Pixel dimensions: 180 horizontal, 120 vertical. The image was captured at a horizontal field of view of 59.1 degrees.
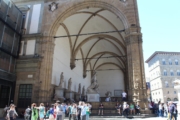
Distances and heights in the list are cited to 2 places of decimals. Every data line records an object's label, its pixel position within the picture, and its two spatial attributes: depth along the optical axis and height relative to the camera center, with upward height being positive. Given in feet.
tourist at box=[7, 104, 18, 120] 25.49 -3.13
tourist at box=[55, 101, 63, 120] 24.23 -2.83
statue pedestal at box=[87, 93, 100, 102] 49.42 -0.63
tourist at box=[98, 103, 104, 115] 41.90 -3.34
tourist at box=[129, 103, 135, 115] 39.27 -2.76
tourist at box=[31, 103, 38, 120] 26.64 -3.14
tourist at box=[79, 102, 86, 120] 26.35 -2.80
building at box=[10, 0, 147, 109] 46.44 +19.00
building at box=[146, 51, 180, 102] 143.95 +21.67
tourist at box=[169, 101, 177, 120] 29.18 -2.46
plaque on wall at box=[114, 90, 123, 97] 117.65 +1.72
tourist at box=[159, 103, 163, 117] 42.73 -3.67
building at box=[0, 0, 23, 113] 44.29 +13.46
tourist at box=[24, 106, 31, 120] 36.63 -4.38
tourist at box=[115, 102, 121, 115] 40.70 -2.96
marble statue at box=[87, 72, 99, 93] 50.83 +2.50
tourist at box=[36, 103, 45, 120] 26.81 -2.83
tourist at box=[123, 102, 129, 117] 37.55 -2.89
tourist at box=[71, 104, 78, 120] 31.78 -3.32
